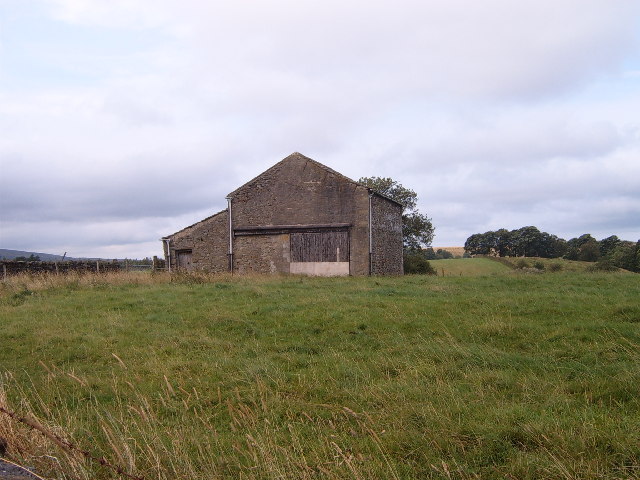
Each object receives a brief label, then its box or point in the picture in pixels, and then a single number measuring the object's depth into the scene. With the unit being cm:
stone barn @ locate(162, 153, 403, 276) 2522
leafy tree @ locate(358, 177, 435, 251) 4372
